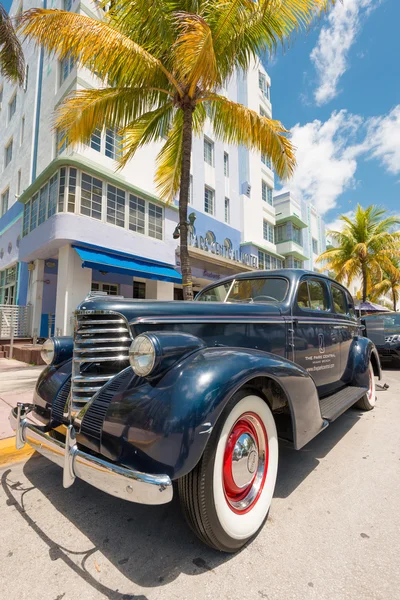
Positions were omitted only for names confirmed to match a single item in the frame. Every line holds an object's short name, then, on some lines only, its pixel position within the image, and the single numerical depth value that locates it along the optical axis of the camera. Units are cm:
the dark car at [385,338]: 793
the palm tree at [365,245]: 1784
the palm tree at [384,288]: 3034
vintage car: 158
